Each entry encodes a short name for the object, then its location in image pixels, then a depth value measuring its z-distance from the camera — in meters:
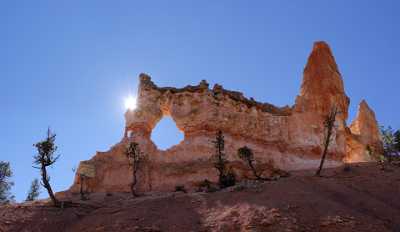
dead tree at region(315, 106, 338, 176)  32.06
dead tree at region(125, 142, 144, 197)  33.06
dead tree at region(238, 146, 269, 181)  35.03
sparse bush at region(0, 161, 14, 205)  42.38
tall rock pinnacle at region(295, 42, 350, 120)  49.06
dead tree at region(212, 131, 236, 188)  32.53
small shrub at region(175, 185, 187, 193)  35.61
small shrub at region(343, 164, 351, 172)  33.78
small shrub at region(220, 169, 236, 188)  32.36
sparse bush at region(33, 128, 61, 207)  29.60
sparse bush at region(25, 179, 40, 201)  46.81
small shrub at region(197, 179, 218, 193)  32.11
